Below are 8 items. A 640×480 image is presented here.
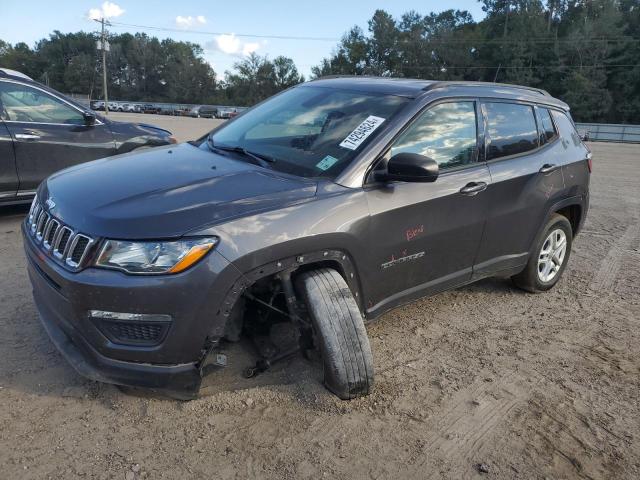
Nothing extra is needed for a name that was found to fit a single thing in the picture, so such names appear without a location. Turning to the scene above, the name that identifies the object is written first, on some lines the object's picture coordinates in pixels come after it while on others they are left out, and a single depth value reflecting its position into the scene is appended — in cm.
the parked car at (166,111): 7202
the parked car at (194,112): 6725
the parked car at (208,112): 6625
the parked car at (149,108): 7151
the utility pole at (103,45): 5178
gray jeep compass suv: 244
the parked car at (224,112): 6301
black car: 570
